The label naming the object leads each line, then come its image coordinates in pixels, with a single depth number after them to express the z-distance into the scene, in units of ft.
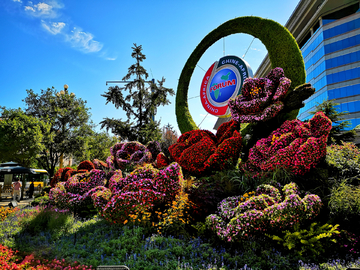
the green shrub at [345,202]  14.11
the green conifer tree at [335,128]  23.88
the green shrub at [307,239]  12.87
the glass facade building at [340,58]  106.11
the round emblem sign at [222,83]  32.89
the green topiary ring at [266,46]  26.61
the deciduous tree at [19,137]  47.47
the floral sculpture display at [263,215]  13.57
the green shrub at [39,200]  30.34
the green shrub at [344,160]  16.83
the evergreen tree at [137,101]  48.19
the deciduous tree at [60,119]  61.36
